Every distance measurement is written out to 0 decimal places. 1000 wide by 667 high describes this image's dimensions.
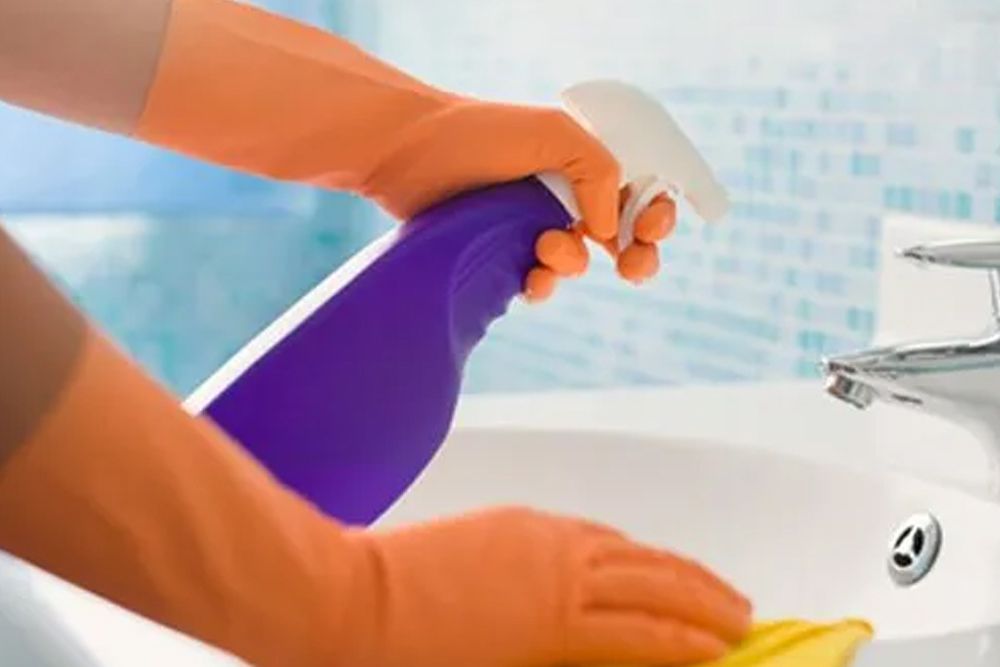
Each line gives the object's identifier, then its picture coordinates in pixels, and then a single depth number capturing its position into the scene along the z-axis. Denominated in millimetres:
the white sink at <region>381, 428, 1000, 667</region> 1483
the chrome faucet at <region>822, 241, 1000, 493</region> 1432
